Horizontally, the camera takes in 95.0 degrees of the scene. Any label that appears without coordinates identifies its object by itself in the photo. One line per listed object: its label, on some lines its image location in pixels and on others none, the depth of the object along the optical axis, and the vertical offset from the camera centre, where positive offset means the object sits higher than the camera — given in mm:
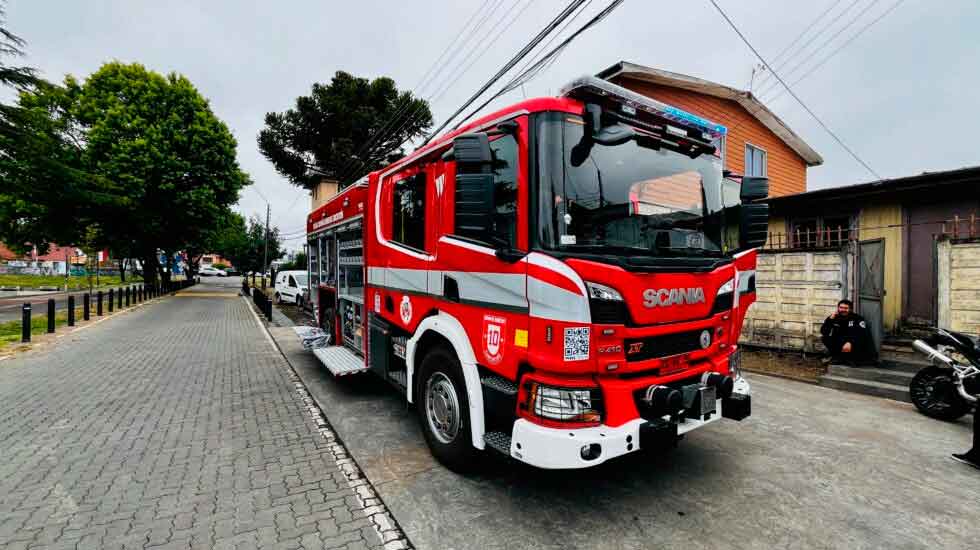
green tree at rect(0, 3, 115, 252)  11547 +3255
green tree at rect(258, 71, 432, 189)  28234 +9376
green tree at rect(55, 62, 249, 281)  21047 +5903
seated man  6930 -982
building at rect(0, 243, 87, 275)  59156 +1427
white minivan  21922 -700
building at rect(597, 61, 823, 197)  12203 +5045
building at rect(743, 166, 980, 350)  6508 +182
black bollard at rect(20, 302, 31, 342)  9945 -1188
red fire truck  2910 -41
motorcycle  4965 -1227
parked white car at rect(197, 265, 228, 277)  78875 +143
